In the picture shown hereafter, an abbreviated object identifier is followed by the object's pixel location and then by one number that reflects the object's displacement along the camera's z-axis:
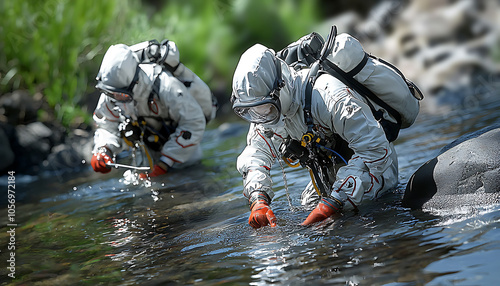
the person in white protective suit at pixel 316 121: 3.83
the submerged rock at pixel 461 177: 3.86
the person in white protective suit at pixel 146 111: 6.29
